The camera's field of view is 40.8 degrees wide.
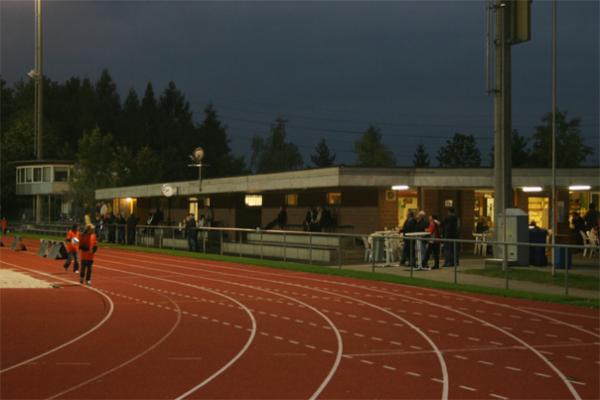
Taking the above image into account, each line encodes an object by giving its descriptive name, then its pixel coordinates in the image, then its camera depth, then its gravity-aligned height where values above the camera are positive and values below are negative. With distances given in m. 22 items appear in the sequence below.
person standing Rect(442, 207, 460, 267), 23.67 -0.27
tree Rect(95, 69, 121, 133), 122.62 +17.68
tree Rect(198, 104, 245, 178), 108.75 +9.69
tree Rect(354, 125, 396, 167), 108.94 +8.77
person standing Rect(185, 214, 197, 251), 33.59 -0.86
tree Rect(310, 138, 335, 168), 152.50 +11.44
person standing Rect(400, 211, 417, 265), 22.42 -0.70
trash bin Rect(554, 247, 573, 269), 17.27 -0.90
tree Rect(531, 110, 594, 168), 82.00 +7.51
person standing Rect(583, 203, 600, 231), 27.59 -0.01
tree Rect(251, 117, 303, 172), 131.38 +10.39
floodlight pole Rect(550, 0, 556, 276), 22.18 +3.86
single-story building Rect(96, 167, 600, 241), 29.05 +0.98
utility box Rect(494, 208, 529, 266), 23.03 -0.26
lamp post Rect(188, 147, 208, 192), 41.19 +3.14
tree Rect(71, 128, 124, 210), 64.44 +3.79
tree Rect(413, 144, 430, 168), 139.62 +10.58
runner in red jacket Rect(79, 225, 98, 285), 21.44 -0.94
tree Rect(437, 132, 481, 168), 120.75 +9.94
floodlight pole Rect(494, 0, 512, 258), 24.52 +3.15
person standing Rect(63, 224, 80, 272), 25.11 -1.05
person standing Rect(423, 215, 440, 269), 22.08 -0.98
